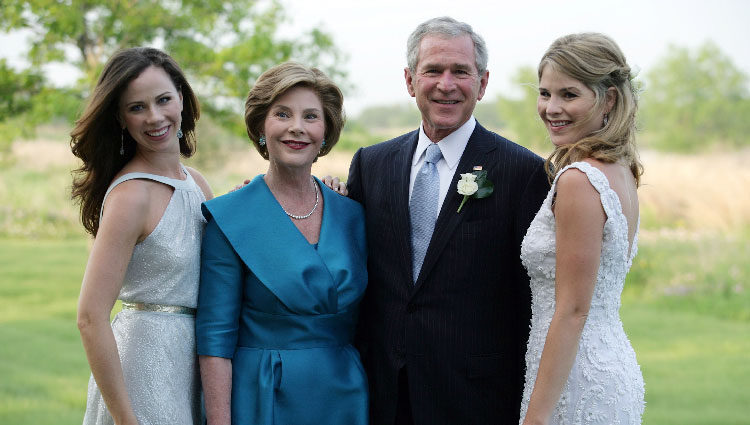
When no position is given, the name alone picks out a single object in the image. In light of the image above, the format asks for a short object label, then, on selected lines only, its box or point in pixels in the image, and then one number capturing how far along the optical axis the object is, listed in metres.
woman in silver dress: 2.86
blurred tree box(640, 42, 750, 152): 30.94
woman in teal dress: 3.06
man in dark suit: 3.18
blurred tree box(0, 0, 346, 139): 9.98
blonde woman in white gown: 2.74
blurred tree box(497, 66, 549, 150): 30.36
